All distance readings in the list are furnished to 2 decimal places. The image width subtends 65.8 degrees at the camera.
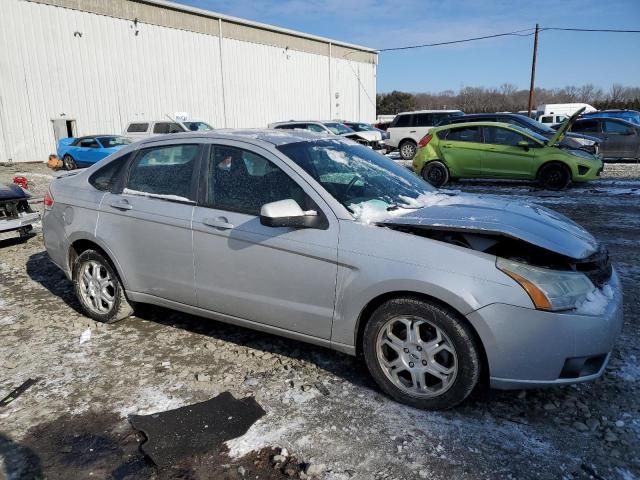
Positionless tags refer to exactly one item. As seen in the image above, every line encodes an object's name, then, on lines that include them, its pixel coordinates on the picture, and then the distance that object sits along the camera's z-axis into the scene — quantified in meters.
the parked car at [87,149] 18.09
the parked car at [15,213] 6.79
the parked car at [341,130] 20.09
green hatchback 10.99
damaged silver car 2.67
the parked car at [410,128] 19.44
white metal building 21.47
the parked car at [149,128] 18.89
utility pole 32.78
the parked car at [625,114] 20.08
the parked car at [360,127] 22.89
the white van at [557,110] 29.08
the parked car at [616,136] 15.38
